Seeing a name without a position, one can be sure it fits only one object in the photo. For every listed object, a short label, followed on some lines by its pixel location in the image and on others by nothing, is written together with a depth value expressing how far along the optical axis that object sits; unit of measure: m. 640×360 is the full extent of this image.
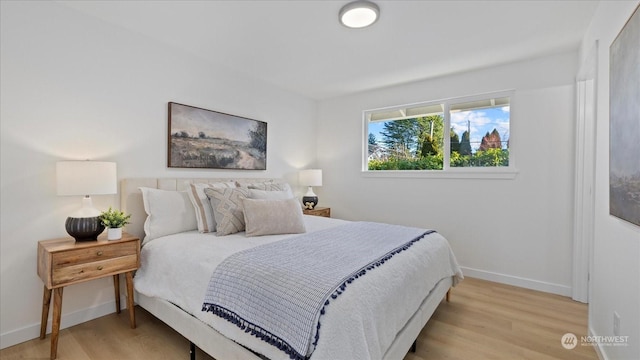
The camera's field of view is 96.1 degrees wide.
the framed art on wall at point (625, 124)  1.24
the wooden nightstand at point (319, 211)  3.92
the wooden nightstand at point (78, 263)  1.80
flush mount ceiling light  2.04
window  3.25
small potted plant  2.09
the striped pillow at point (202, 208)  2.47
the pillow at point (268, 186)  3.11
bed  1.22
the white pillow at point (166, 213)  2.36
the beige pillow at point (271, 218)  2.34
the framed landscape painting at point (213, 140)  2.85
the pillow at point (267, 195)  2.68
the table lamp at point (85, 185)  1.93
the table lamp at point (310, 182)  4.12
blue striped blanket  1.23
